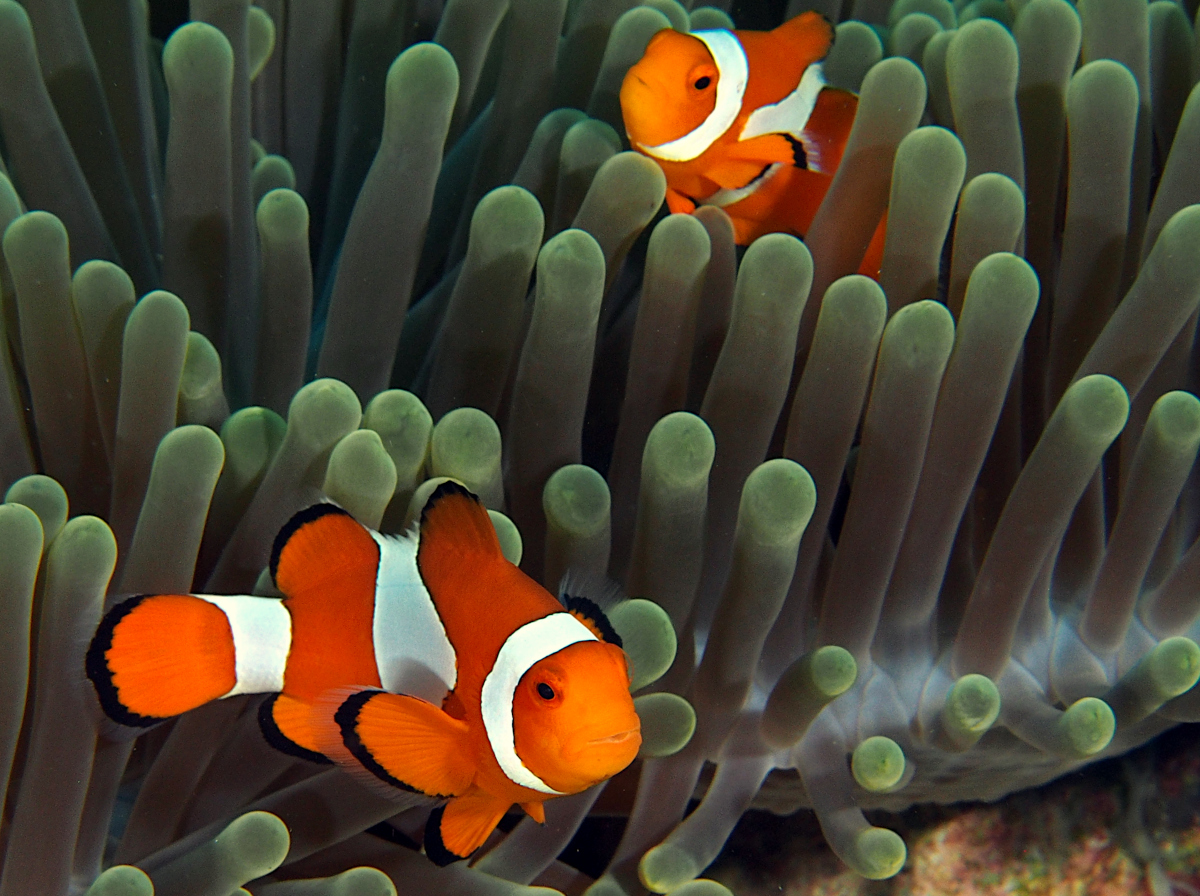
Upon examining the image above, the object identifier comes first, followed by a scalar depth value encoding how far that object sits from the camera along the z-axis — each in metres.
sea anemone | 0.43
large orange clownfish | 0.41
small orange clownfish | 0.47
